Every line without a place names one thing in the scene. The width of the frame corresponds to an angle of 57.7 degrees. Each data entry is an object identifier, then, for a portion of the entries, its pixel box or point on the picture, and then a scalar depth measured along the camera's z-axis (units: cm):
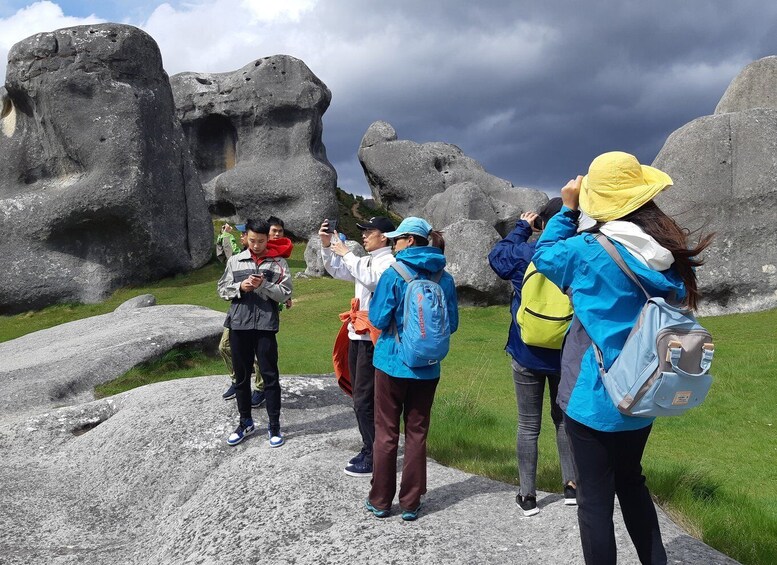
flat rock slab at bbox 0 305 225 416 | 1004
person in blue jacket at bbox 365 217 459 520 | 442
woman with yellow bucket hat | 312
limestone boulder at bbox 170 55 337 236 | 2997
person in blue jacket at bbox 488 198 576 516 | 445
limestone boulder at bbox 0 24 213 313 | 1989
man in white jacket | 500
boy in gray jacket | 612
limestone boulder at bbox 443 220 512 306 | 1695
